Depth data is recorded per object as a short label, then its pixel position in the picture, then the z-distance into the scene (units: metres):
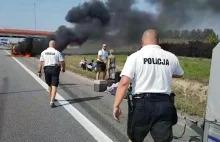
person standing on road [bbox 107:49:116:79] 7.89
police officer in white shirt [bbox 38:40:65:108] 4.72
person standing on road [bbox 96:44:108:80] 7.92
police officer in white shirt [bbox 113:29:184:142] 1.94
